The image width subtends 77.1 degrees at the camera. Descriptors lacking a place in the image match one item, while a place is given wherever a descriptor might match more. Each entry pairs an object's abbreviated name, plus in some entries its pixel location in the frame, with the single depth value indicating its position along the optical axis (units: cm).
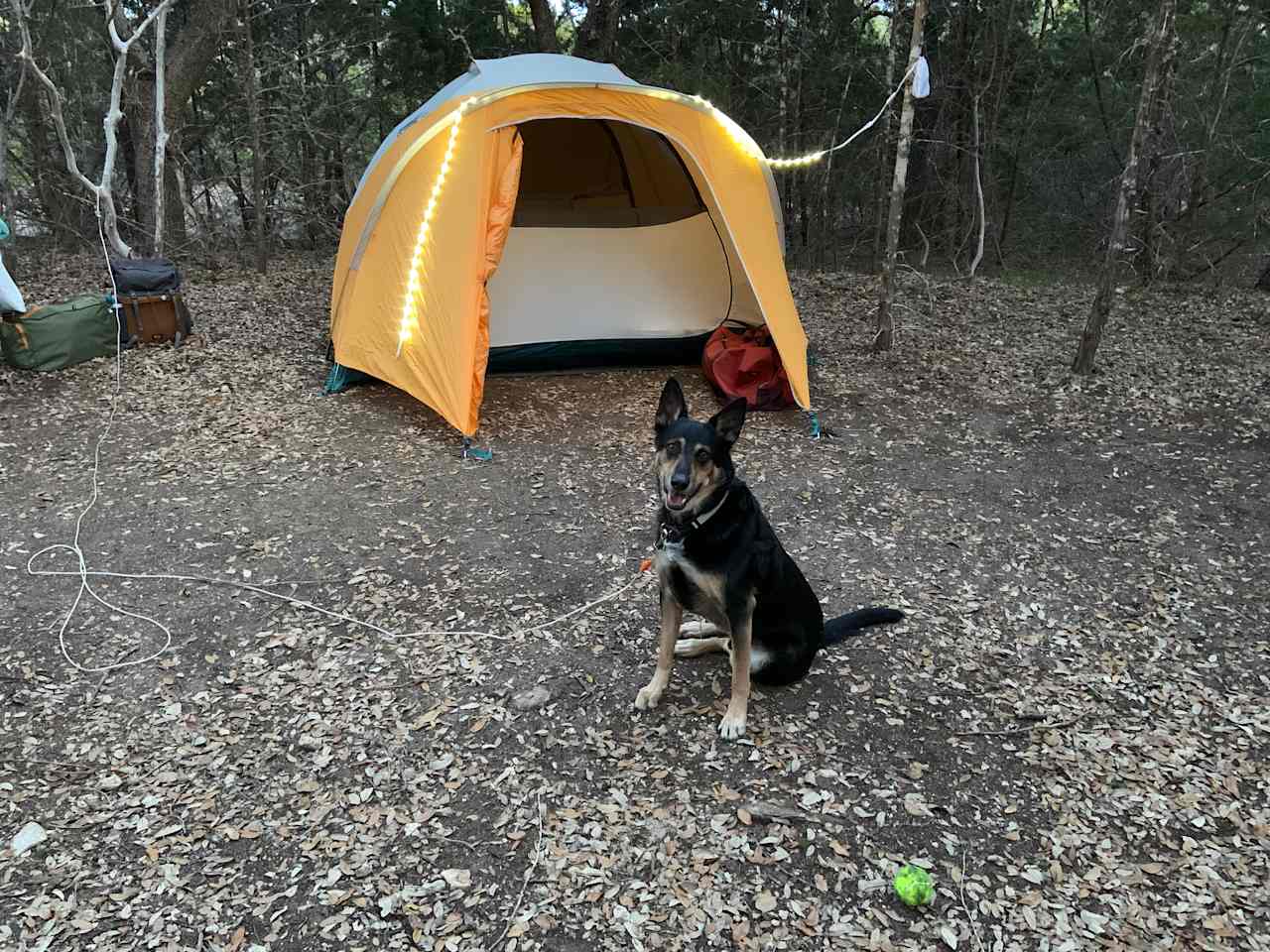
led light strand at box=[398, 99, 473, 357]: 636
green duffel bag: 696
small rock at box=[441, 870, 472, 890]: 263
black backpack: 754
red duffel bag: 703
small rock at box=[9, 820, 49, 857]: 271
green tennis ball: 257
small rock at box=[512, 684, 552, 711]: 346
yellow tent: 630
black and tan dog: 299
